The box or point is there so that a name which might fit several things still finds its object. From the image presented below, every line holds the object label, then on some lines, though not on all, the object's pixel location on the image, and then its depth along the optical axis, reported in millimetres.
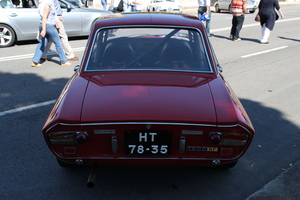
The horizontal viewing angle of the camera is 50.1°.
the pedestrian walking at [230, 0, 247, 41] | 11633
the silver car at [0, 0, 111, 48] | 9859
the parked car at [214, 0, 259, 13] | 23781
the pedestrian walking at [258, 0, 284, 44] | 11204
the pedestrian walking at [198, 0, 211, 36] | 12234
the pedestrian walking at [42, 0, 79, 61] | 7848
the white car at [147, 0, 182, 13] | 20438
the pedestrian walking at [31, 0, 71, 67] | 7176
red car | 2723
